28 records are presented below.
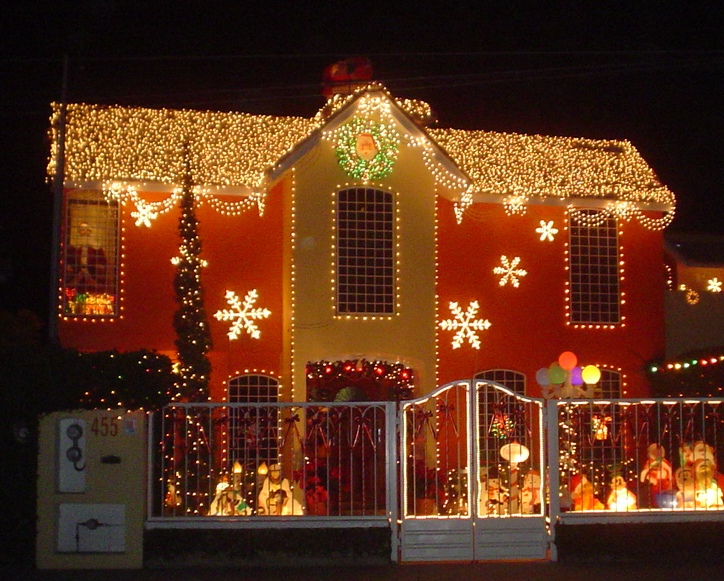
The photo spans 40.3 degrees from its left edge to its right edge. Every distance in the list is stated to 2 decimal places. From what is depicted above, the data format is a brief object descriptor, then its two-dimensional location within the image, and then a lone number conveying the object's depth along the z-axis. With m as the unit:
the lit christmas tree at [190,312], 17.12
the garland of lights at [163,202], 18.33
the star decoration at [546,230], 20.44
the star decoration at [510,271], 20.19
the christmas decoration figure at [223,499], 12.17
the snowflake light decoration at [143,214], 18.50
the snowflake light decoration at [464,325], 19.70
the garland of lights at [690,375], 16.20
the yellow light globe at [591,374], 18.25
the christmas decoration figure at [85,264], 18.39
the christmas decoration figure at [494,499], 12.27
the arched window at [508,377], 20.09
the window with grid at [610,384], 20.70
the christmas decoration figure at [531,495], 12.43
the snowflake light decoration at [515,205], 20.16
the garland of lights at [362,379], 18.64
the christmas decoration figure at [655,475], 12.55
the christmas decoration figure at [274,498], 12.23
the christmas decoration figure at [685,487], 12.59
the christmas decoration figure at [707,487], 12.62
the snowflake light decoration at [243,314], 18.78
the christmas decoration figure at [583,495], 12.49
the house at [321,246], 18.48
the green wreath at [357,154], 18.78
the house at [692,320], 21.55
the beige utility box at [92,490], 11.91
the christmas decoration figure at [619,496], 12.72
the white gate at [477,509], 12.10
